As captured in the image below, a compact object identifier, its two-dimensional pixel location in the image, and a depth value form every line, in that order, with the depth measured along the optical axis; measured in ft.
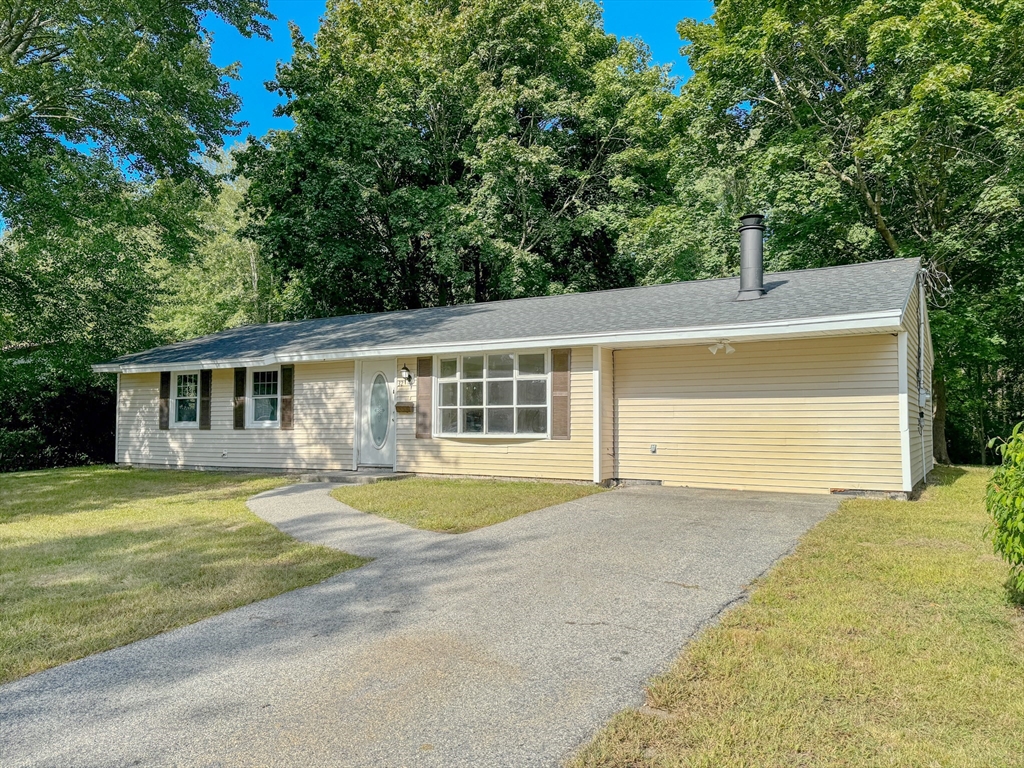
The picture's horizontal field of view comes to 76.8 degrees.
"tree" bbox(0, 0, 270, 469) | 41.01
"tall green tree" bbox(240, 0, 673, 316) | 59.36
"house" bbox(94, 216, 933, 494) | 27.35
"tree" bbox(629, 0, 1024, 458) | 41.06
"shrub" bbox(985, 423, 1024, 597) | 11.29
